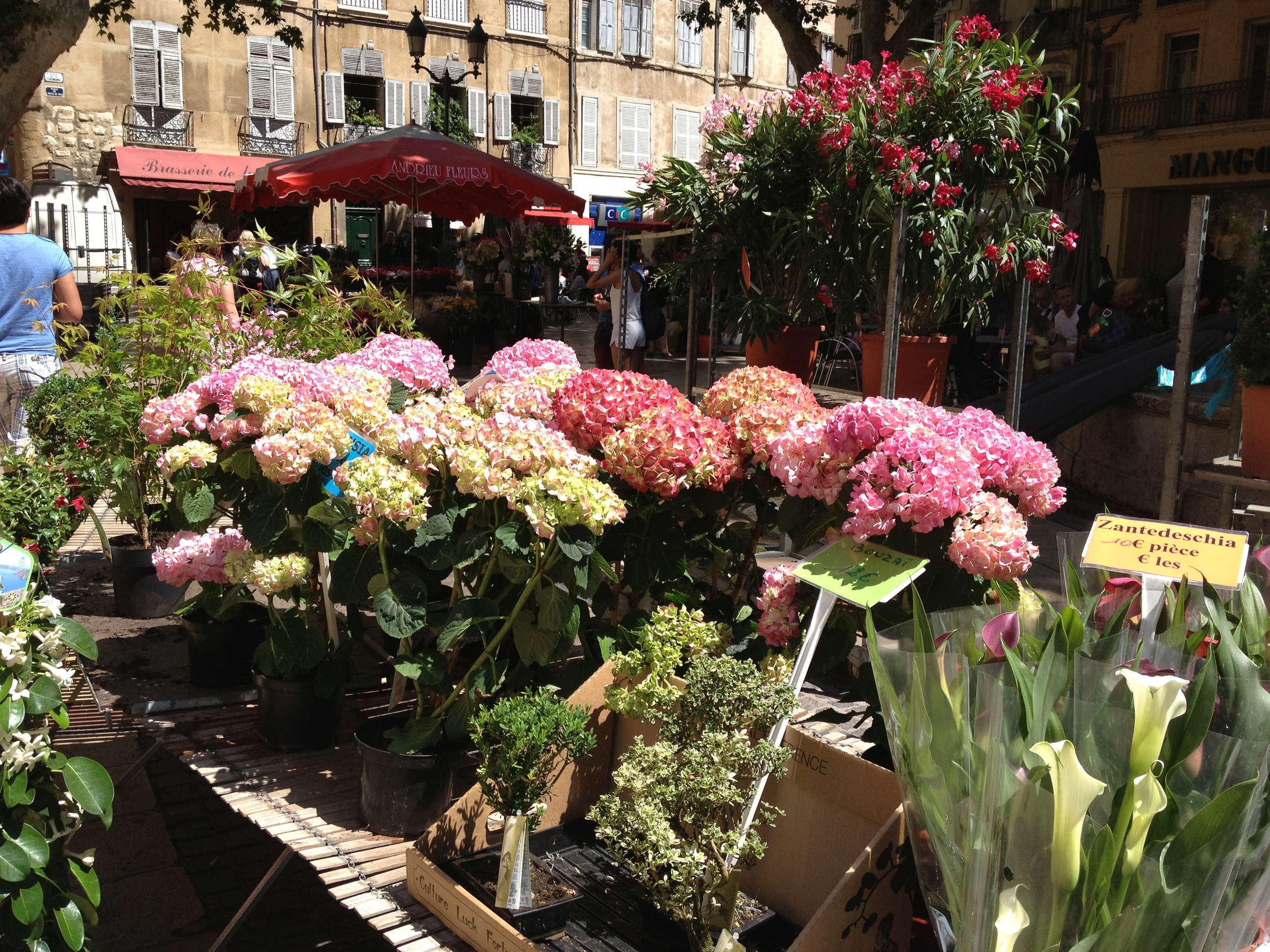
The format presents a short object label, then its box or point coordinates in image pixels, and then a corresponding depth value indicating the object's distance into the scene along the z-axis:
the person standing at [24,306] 4.88
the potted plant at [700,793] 1.73
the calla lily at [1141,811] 1.23
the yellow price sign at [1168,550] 1.75
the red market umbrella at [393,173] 9.24
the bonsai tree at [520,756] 1.97
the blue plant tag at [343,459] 2.50
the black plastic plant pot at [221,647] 3.44
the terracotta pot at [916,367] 4.91
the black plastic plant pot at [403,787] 2.41
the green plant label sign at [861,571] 1.92
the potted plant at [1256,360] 4.03
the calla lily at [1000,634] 1.56
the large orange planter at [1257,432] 4.07
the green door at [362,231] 27.95
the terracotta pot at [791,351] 5.37
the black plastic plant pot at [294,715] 2.80
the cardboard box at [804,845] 1.80
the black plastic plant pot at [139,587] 4.62
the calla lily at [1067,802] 1.21
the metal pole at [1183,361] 4.05
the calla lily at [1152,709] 1.24
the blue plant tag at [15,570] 2.01
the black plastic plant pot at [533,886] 1.92
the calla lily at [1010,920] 1.26
